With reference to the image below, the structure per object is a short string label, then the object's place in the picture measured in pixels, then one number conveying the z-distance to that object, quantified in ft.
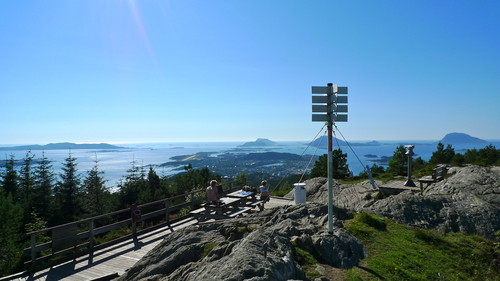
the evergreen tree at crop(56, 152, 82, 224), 115.29
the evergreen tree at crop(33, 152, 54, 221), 113.80
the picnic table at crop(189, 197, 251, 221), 33.45
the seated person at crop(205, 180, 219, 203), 34.37
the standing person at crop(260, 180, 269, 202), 42.37
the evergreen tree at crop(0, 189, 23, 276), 54.24
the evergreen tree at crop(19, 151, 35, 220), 114.21
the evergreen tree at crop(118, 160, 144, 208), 103.23
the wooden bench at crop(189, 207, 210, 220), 33.94
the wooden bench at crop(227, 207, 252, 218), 34.04
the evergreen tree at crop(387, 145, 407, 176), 92.27
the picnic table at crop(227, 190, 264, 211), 39.09
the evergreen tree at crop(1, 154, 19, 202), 117.94
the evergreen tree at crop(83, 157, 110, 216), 127.46
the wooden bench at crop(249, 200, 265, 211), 38.90
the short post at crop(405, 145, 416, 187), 48.69
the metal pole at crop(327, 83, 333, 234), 21.22
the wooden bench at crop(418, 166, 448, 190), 49.53
